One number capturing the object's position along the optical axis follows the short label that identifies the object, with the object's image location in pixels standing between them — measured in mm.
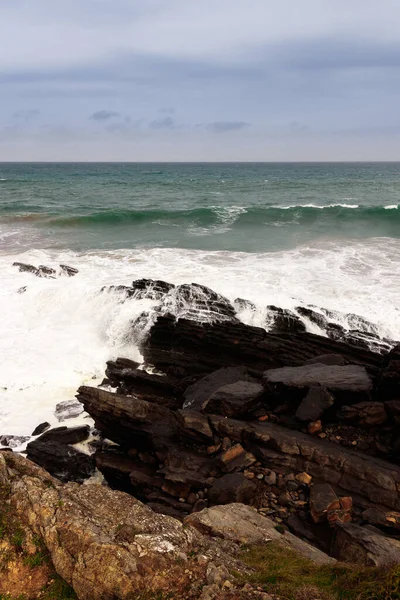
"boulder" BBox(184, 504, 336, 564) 7789
